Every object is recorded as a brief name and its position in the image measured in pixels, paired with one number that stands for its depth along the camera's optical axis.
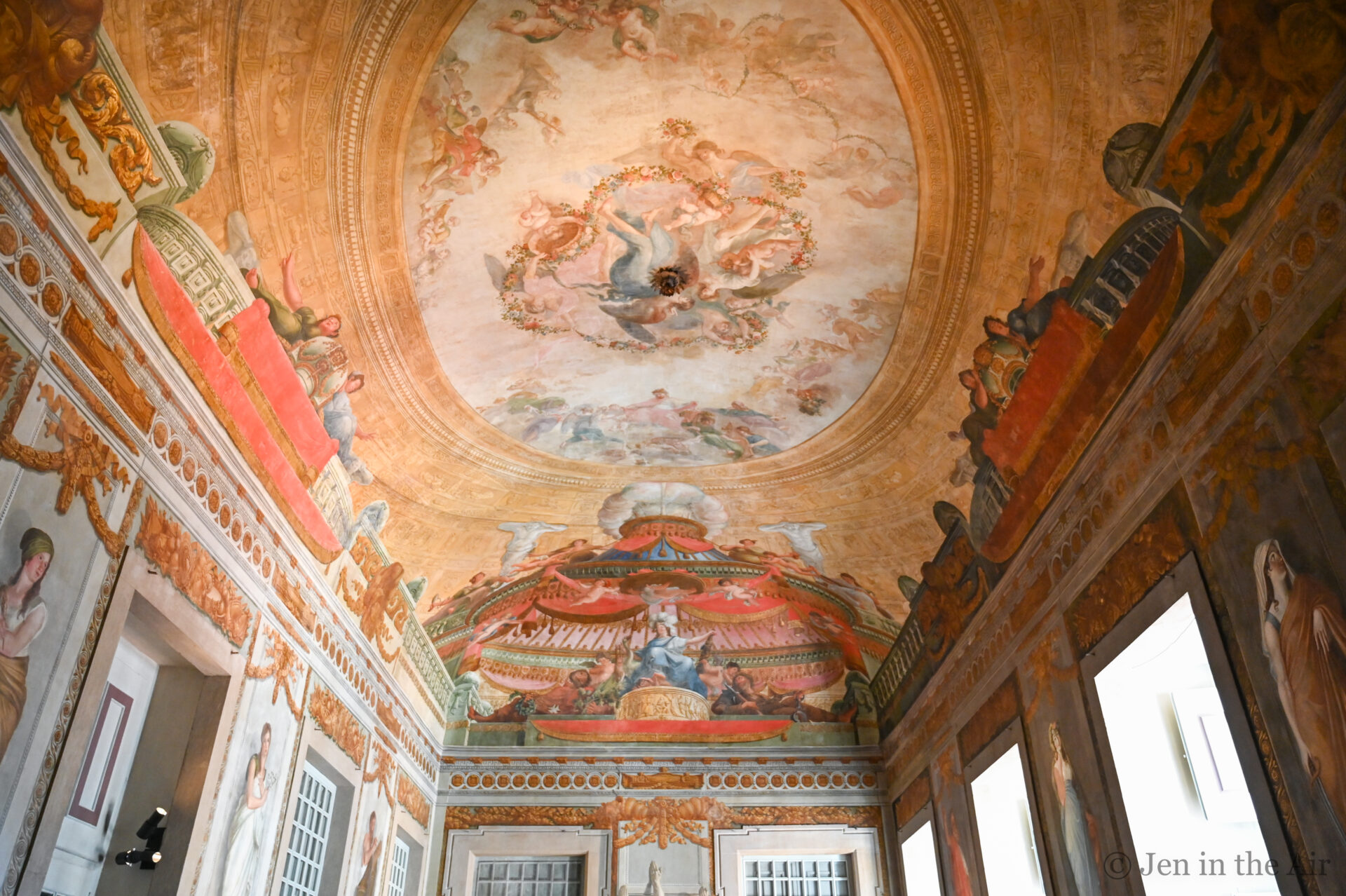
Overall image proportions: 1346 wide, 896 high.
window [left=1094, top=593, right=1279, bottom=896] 7.50
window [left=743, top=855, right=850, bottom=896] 14.72
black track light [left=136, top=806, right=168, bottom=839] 7.01
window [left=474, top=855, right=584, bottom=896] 14.59
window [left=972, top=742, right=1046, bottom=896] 10.85
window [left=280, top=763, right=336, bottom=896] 9.98
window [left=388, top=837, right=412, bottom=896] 13.14
